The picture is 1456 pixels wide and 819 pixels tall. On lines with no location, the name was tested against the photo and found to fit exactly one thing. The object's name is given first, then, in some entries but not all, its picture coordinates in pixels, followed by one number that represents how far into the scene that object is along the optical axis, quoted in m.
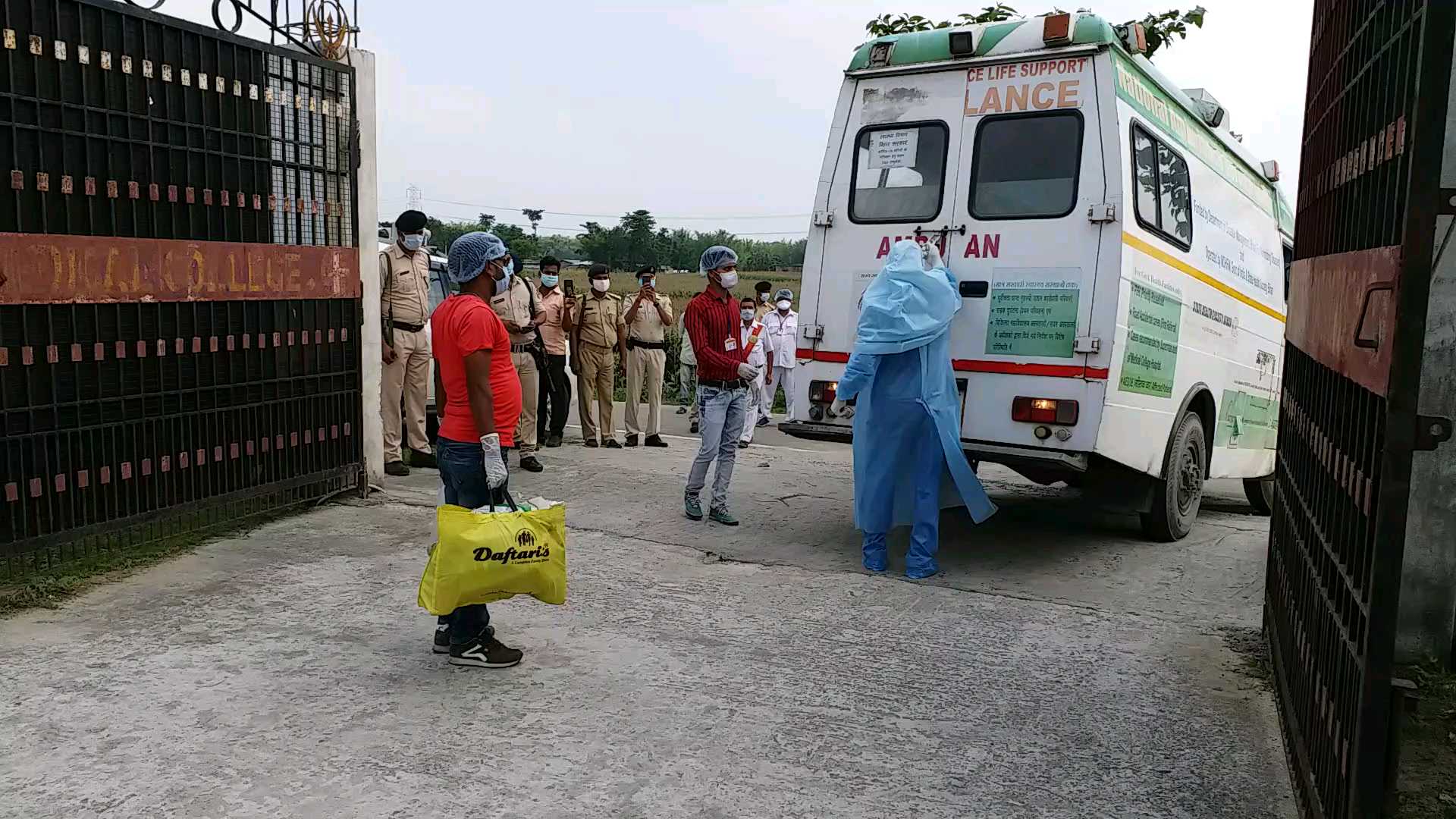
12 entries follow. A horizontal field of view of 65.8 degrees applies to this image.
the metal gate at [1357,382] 2.44
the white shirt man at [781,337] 14.32
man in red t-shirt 4.42
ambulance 6.11
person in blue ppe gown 6.07
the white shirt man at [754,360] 11.91
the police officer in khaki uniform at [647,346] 11.48
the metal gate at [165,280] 5.31
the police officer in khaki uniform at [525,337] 9.55
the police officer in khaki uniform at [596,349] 11.14
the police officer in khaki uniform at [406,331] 8.68
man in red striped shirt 7.34
